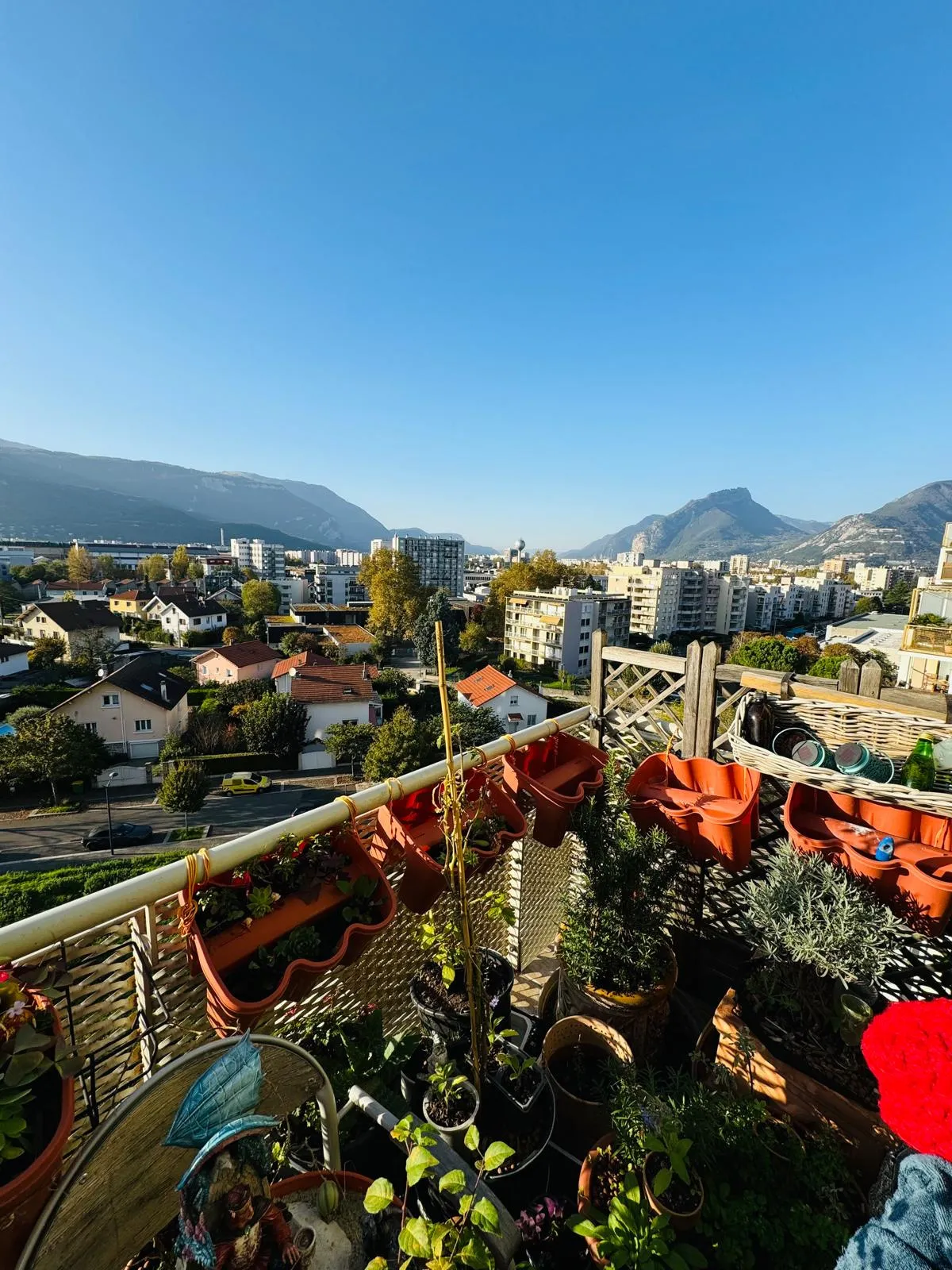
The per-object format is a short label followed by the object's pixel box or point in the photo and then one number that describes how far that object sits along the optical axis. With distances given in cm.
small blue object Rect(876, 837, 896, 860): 140
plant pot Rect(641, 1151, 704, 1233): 101
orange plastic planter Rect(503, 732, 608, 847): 173
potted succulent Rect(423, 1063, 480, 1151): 116
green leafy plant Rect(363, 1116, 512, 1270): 72
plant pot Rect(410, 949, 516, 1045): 128
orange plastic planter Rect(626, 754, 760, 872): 161
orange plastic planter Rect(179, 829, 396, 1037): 102
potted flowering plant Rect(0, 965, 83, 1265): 64
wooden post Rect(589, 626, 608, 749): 256
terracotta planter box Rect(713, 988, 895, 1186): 124
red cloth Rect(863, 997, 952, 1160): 78
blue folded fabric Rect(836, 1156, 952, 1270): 70
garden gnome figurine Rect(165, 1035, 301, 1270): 63
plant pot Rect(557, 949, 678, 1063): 160
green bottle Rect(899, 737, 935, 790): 153
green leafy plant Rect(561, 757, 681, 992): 166
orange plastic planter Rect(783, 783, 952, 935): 133
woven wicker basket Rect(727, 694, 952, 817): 143
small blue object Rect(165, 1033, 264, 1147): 65
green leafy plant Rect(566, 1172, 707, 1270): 91
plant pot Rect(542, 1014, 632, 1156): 139
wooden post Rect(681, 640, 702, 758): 214
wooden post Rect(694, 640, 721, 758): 212
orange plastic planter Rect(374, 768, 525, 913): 141
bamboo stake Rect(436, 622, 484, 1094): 116
